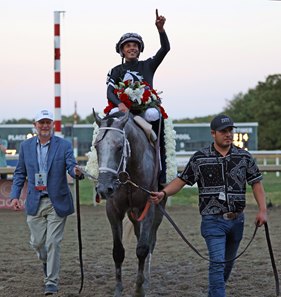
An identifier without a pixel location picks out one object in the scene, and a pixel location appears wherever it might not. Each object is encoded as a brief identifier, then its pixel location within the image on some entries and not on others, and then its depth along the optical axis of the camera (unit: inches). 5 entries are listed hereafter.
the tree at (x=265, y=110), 2855.9
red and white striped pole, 928.6
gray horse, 384.2
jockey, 452.0
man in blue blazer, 420.2
